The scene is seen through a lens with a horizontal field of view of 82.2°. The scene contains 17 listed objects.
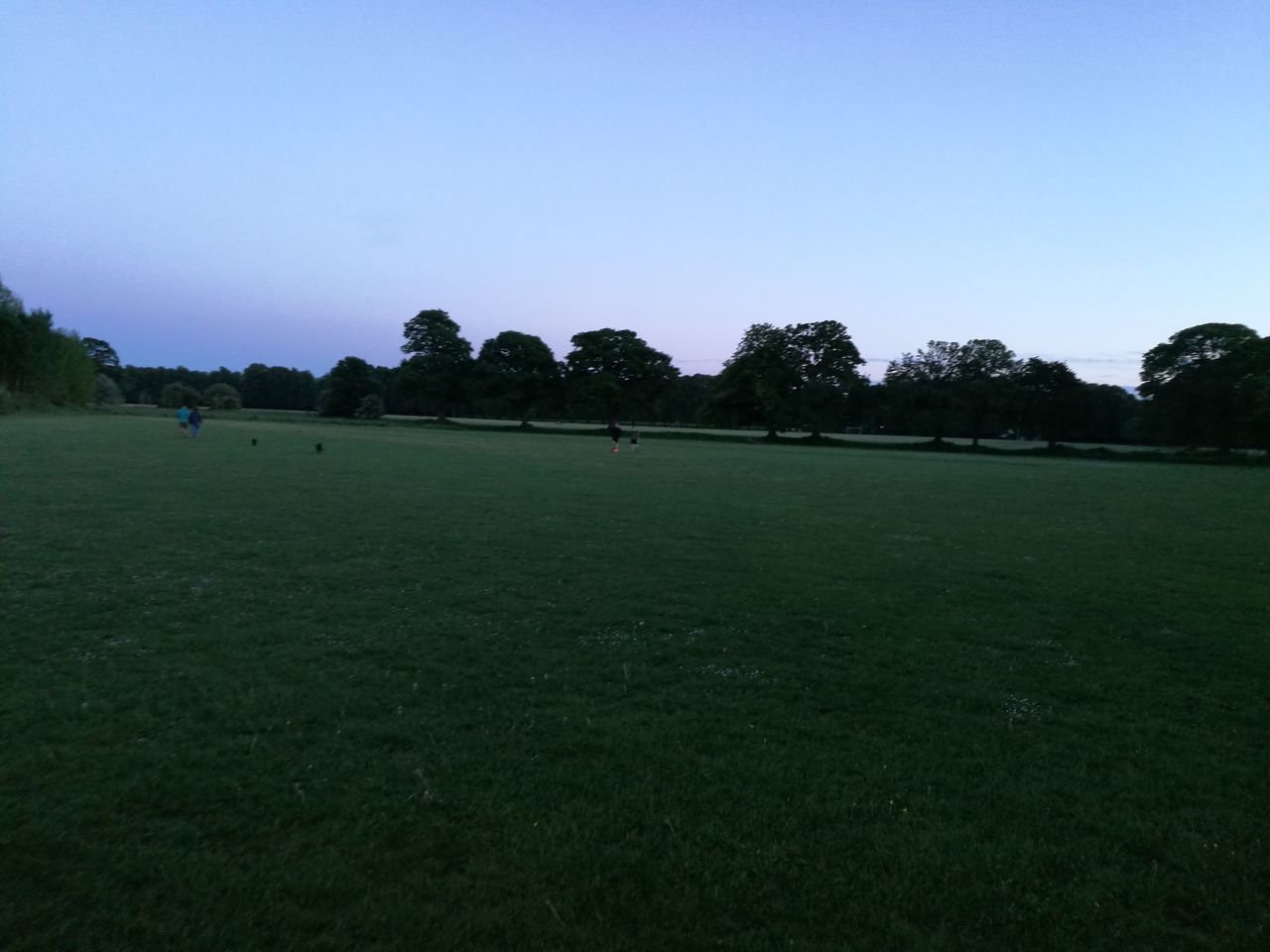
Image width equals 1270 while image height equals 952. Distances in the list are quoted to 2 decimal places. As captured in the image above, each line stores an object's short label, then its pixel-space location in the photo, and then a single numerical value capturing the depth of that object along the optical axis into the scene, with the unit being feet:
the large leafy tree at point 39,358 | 237.04
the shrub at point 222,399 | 390.83
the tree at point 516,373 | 279.90
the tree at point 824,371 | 250.37
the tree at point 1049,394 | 253.24
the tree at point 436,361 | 289.53
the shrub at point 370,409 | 334.44
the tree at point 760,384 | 250.98
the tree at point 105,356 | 509.23
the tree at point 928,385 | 253.44
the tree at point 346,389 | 349.00
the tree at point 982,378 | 250.57
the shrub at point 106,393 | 367.39
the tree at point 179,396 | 378.20
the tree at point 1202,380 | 198.81
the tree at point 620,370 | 278.05
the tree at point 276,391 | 544.62
